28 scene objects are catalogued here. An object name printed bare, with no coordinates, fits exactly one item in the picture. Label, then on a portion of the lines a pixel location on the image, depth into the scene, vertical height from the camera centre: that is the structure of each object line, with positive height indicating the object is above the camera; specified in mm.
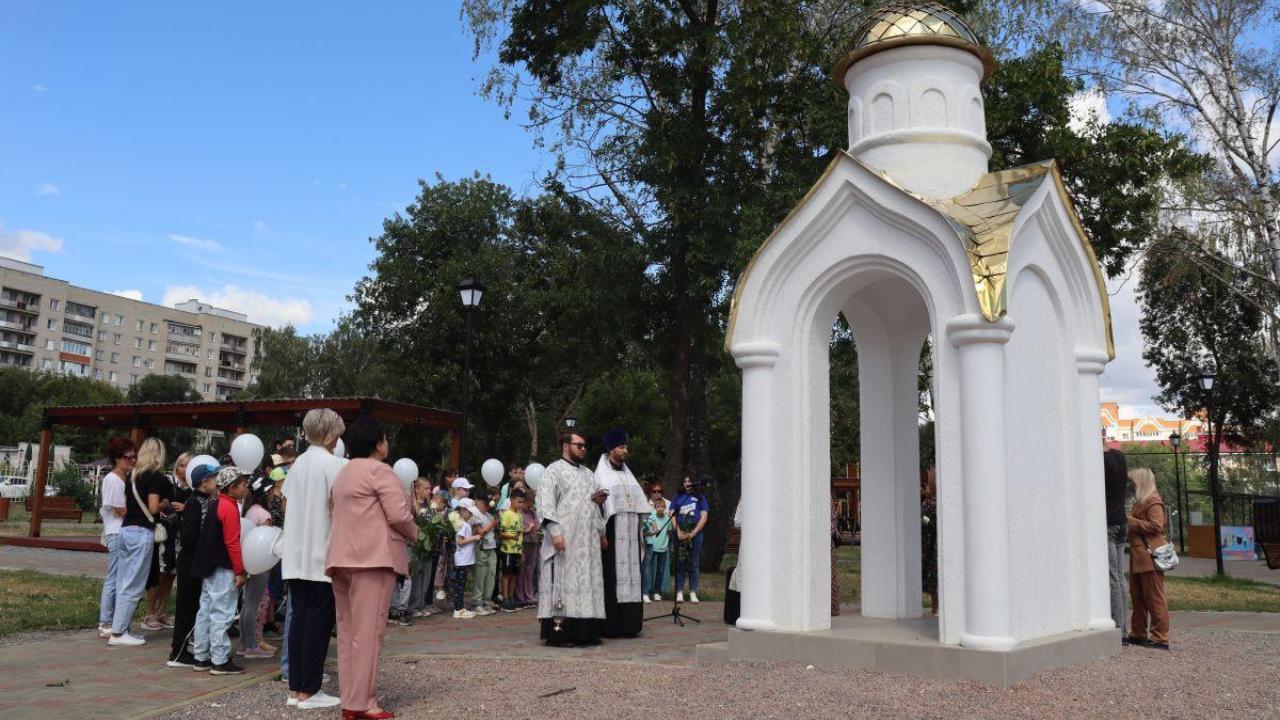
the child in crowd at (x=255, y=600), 7559 -964
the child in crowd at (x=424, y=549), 10344 -687
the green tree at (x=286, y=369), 53562 +6820
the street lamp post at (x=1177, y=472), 24828 +854
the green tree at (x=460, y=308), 30094 +6152
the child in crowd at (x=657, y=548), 12477 -747
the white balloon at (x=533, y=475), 13234 +225
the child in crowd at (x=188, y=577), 7051 -709
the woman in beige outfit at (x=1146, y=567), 8305 -579
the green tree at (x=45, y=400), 55875 +5279
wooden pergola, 16391 +1398
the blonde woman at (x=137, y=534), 8055 -459
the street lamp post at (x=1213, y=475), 18719 +784
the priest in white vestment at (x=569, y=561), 8383 -641
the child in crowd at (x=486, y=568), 11250 -967
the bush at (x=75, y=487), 33875 -240
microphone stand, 10275 -1431
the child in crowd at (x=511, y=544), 11602 -698
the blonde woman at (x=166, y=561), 8469 -733
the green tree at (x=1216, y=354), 29500 +5184
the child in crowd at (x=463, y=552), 10844 -745
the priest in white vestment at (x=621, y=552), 8938 -583
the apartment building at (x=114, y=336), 75062 +13125
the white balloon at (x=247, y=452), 9719 +342
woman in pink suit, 5453 -454
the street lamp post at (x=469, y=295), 14602 +3107
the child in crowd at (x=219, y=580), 6926 -729
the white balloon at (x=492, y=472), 14500 +278
